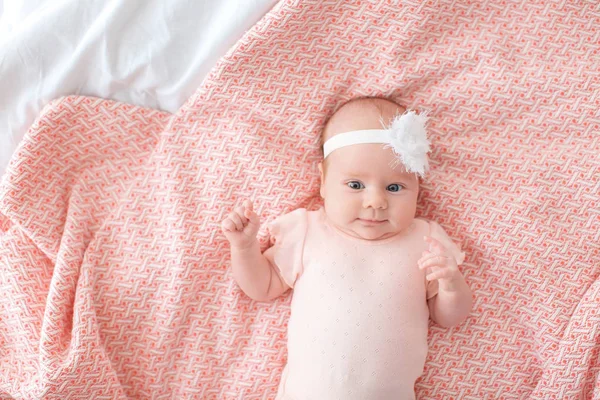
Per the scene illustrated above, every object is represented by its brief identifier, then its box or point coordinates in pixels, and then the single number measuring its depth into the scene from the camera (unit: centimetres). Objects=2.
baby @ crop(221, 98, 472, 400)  87
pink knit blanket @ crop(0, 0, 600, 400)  91
